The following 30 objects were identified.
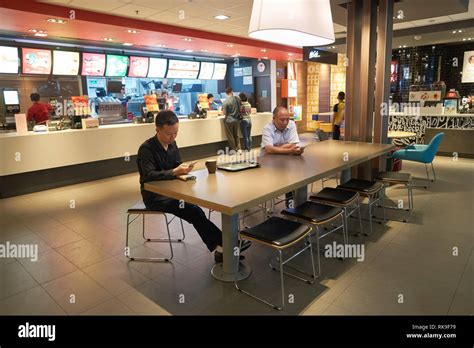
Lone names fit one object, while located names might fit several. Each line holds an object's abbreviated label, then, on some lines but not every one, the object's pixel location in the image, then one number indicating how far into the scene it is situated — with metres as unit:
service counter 5.16
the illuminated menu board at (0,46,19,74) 6.27
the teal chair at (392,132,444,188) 4.99
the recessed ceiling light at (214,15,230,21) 5.82
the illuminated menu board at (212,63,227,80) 10.30
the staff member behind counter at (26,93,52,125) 6.35
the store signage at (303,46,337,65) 8.53
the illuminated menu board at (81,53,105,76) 7.38
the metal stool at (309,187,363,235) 3.12
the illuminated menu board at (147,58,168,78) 8.57
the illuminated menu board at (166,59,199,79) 9.03
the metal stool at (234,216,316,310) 2.29
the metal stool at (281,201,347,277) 2.70
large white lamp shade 2.30
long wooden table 2.22
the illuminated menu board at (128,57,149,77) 8.16
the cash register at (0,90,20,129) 6.95
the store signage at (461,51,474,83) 8.65
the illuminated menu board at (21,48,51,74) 6.58
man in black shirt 2.85
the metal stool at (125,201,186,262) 3.03
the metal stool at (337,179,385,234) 3.50
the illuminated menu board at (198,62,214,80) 9.89
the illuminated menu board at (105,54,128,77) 7.78
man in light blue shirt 3.67
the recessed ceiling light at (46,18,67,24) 5.01
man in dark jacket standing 8.05
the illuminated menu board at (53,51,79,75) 6.92
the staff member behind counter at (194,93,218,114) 8.13
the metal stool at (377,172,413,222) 3.89
